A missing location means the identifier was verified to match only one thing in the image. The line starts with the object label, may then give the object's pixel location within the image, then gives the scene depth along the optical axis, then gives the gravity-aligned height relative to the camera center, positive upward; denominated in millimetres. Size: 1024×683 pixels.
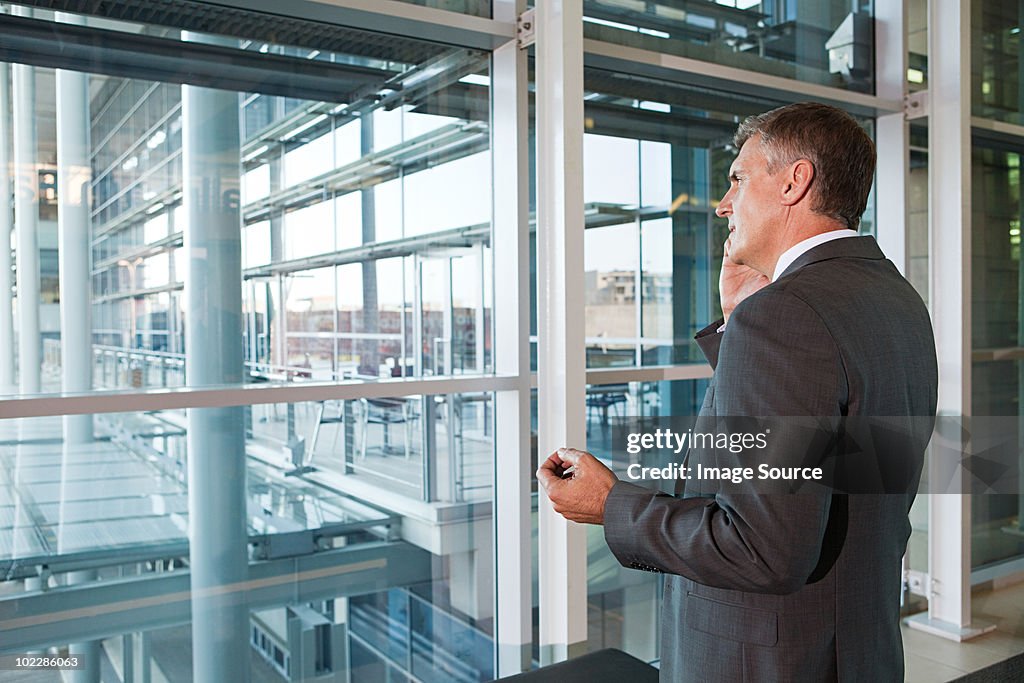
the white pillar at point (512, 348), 2648 -69
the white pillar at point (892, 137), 3508 +750
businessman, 1163 -205
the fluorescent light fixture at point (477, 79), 2727 +772
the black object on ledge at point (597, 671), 2137 -872
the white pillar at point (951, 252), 3330 +259
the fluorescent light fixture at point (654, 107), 3077 +773
